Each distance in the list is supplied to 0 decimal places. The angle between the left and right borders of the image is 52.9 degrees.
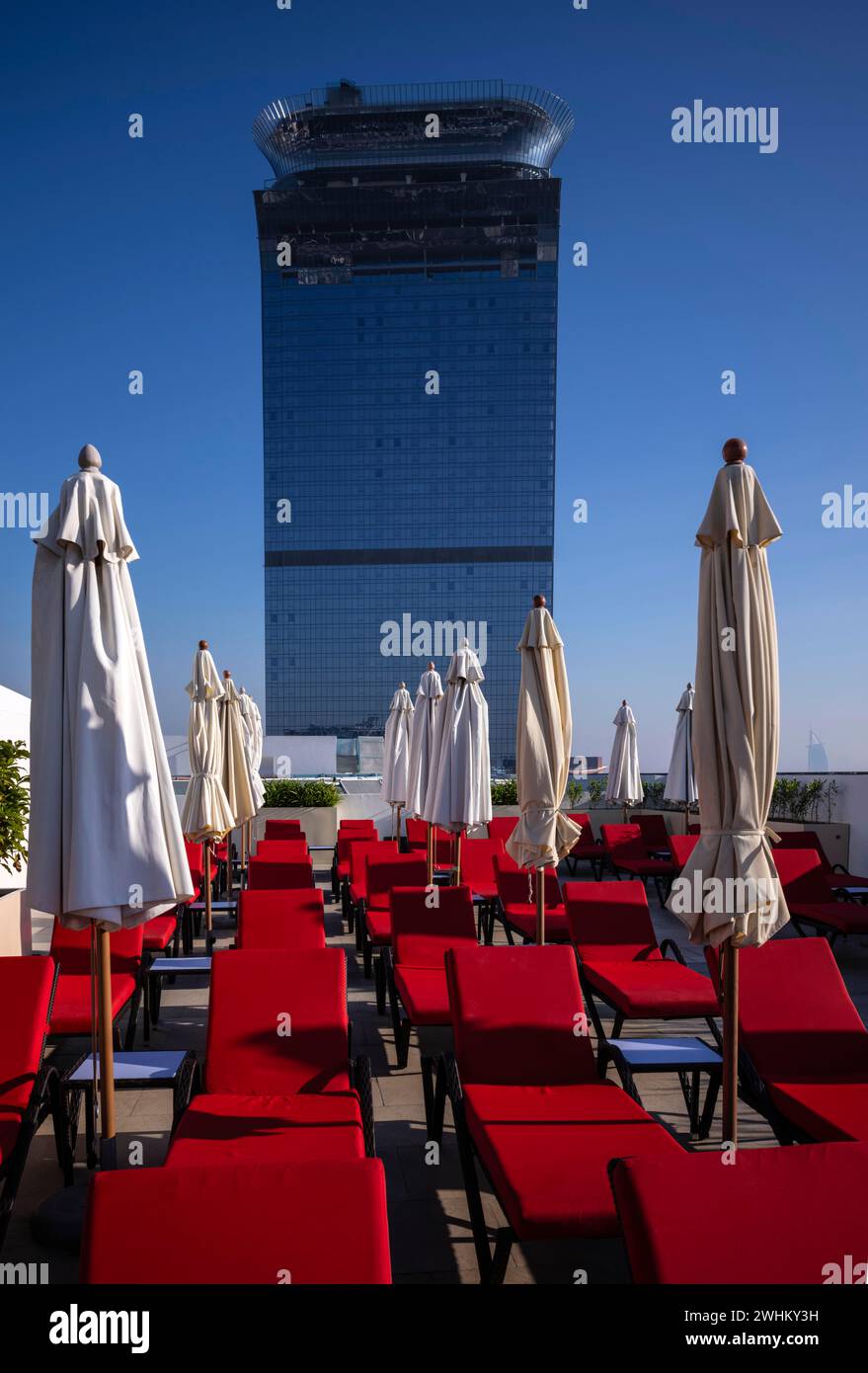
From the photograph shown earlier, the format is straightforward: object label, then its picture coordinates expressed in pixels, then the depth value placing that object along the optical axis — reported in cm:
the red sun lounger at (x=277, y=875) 784
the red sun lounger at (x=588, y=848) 1320
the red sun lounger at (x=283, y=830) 1232
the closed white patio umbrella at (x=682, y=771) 1295
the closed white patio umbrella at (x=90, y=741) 328
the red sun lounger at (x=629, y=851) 1159
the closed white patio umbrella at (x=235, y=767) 887
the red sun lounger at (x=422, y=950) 508
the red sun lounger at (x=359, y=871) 850
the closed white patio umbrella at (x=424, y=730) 978
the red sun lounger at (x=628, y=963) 509
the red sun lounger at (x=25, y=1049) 345
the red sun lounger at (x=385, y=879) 777
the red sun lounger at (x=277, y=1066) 331
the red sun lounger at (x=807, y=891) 802
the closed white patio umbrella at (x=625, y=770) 1509
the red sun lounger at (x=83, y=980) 455
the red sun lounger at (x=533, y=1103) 272
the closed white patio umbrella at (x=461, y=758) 812
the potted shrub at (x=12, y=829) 615
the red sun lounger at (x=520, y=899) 762
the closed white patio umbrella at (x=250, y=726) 1280
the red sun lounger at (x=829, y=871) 890
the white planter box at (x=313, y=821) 1547
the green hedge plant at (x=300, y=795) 1580
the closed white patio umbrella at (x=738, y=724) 338
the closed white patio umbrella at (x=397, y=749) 1275
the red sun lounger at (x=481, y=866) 915
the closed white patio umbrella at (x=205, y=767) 814
